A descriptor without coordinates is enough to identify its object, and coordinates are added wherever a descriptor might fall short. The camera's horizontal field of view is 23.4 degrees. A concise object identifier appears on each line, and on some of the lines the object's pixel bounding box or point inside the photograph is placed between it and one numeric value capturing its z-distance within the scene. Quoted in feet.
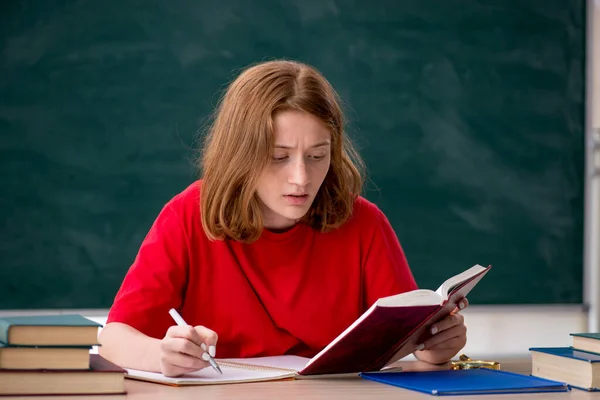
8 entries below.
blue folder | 6.62
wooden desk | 6.41
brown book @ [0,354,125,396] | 6.33
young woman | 7.89
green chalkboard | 12.45
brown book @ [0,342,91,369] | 6.36
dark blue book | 6.79
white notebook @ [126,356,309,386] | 6.78
